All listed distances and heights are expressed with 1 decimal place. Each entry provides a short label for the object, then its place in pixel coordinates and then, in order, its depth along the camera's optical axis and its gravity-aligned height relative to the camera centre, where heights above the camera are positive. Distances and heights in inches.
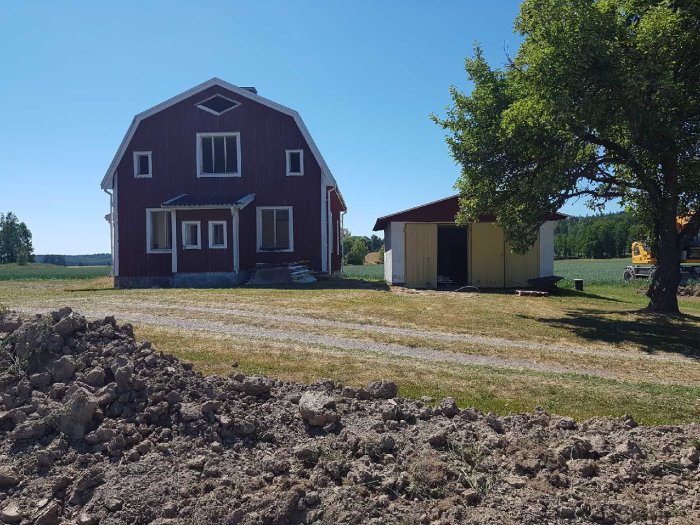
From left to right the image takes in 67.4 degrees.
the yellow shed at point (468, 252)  890.7 +18.8
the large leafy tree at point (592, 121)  474.0 +137.4
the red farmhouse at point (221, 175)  900.6 +157.2
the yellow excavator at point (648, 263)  1074.1 -4.9
